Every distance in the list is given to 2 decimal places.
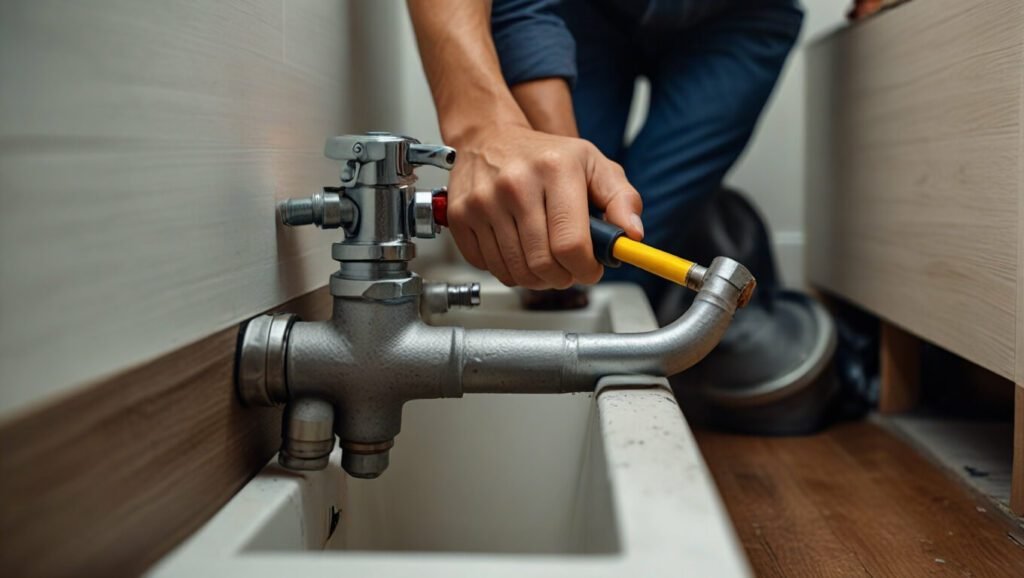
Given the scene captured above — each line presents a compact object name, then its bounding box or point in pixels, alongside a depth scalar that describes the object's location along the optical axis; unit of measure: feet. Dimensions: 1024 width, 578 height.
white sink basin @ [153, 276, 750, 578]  1.12
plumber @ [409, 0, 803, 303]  1.85
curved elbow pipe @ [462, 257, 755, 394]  1.79
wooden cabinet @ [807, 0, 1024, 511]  2.36
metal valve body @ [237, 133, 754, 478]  1.72
